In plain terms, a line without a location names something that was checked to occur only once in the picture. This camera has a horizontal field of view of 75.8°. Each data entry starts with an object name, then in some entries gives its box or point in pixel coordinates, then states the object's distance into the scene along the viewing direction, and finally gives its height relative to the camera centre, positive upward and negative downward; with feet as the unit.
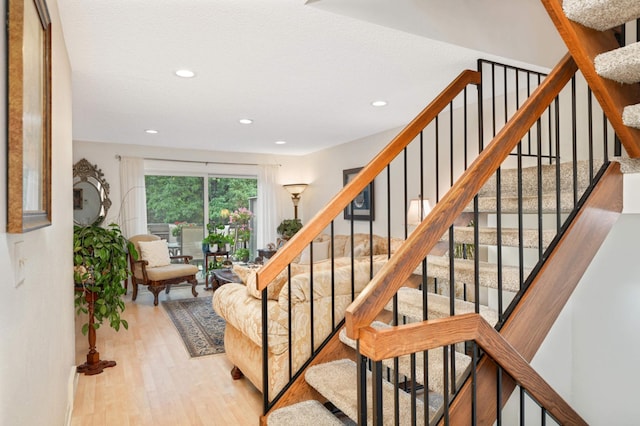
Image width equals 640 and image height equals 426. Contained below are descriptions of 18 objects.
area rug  12.25 -3.98
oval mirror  18.79 +0.80
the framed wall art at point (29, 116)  3.02 +0.86
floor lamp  22.45 +1.16
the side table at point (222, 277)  16.53 -2.73
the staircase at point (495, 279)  4.42 -0.96
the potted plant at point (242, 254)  20.76 -2.15
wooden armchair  17.52 -2.50
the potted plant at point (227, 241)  20.74 -1.49
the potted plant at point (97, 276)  9.97 -1.60
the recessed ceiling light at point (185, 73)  9.79 +3.34
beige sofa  7.96 -2.08
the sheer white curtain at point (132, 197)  19.76 +0.70
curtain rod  19.76 +2.62
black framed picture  18.23 +0.37
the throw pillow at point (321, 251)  17.88 -1.74
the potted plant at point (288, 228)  22.36 -0.92
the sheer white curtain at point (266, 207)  23.09 +0.24
